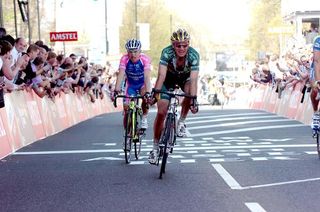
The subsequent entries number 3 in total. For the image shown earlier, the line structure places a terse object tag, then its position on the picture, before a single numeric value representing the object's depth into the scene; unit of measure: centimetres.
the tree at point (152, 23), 8938
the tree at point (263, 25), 8275
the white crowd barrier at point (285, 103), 2248
